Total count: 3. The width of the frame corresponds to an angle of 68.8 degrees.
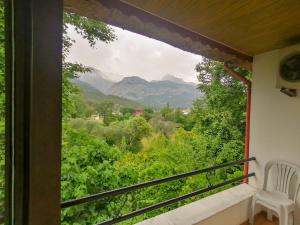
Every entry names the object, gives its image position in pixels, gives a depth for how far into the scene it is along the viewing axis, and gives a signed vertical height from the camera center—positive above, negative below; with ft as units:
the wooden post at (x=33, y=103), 2.87 +0.04
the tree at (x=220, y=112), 19.13 -0.18
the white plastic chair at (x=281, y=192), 7.06 -2.88
